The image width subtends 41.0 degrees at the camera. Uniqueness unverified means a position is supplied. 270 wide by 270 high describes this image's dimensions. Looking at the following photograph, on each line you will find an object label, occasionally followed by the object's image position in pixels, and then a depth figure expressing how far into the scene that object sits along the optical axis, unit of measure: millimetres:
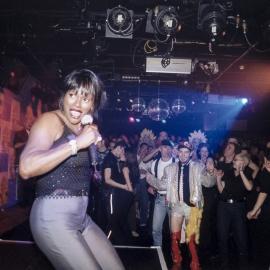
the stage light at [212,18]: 5672
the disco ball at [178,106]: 12477
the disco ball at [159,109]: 12675
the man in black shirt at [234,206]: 5645
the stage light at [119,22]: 6121
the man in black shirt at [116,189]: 6552
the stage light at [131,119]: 20344
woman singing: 1772
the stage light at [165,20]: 5922
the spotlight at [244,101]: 14571
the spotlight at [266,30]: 5949
